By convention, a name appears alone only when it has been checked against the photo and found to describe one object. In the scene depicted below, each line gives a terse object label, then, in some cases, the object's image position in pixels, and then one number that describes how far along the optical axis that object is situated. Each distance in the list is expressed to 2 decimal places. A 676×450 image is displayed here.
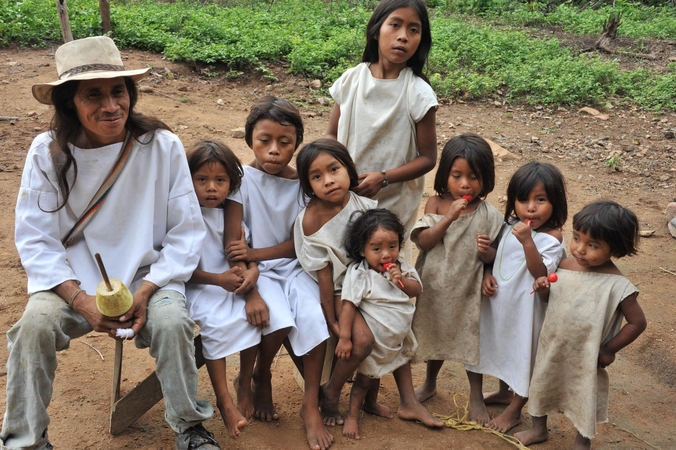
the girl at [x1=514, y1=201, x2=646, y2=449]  2.98
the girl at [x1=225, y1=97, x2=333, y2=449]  3.15
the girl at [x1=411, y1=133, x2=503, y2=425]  3.29
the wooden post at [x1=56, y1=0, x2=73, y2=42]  5.93
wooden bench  3.15
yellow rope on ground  3.30
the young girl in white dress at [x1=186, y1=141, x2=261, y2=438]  3.04
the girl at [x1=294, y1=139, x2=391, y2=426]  3.19
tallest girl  3.39
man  2.78
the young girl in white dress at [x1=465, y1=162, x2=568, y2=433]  3.18
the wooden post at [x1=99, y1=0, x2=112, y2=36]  9.05
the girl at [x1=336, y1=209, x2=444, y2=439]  3.15
